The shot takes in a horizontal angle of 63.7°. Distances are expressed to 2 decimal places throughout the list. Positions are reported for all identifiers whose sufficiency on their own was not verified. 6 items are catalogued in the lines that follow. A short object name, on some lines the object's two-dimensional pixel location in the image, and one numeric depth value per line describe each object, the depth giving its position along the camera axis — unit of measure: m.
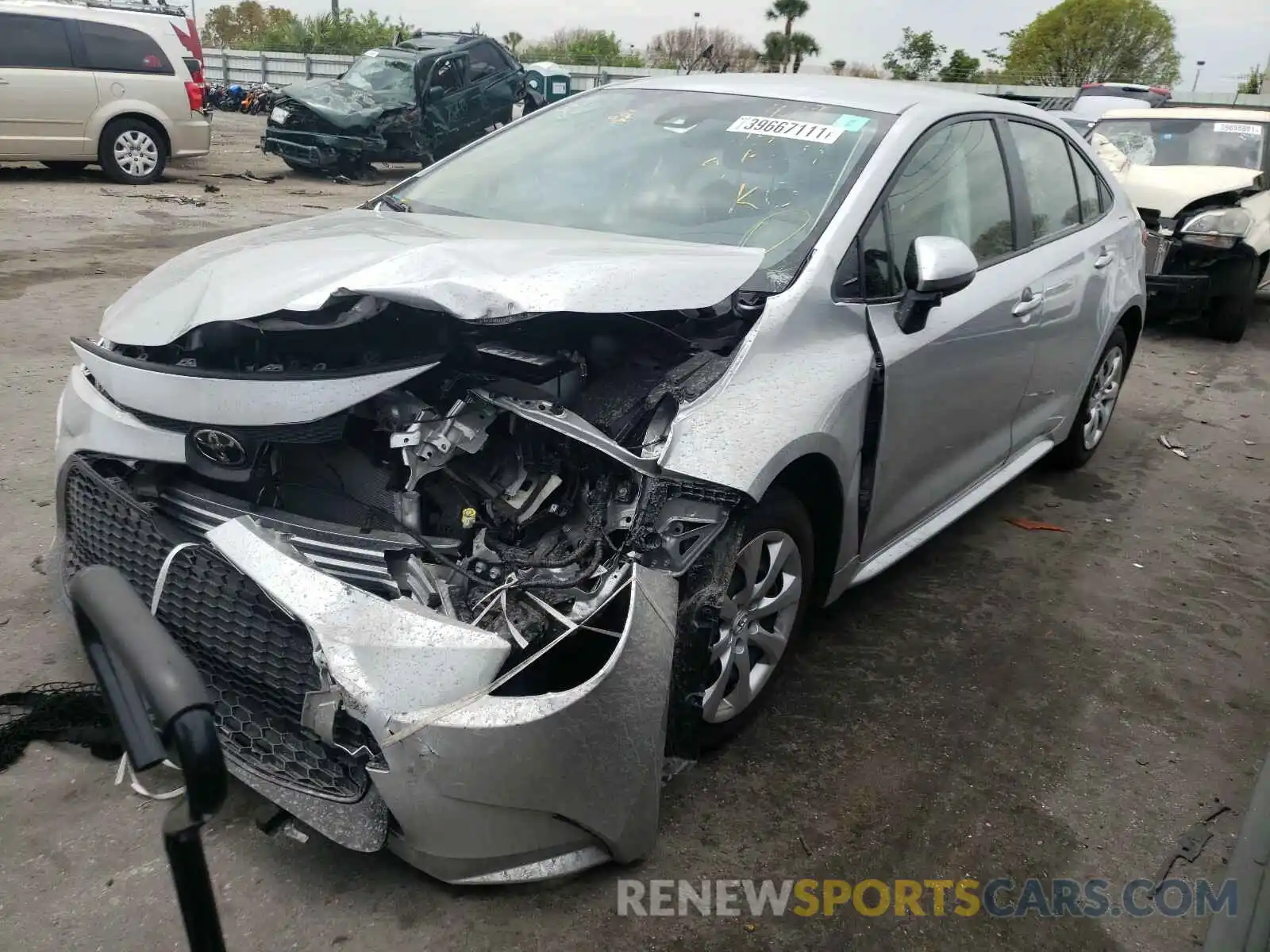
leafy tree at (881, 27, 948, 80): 53.34
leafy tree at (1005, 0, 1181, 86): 52.34
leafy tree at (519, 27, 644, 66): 43.31
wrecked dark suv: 14.23
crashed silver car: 2.09
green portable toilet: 18.67
